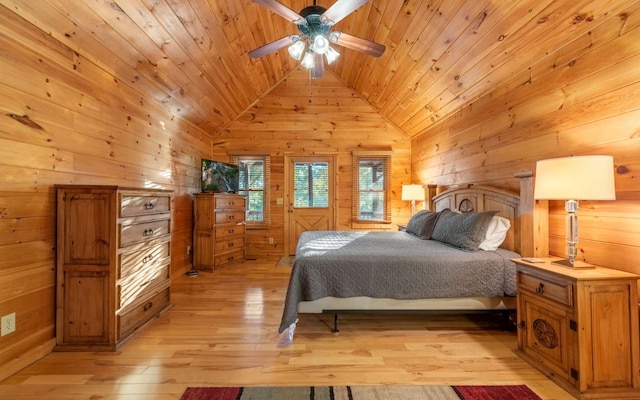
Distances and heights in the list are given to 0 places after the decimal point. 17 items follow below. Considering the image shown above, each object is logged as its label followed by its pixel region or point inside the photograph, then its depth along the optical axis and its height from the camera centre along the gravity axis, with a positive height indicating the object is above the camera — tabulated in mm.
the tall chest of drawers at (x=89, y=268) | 2008 -473
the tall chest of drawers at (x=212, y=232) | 4250 -437
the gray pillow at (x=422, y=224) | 3287 -267
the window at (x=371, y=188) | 5277 +319
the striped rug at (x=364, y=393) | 1548 -1132
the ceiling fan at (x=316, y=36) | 2015 +1463
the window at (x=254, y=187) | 5297 +355
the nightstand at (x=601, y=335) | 1514 -768
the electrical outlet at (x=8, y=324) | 1700 -768
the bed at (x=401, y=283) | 2207 -663
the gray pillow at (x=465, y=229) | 2455 -262
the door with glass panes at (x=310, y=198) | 5293 +103
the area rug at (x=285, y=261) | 4562 -1035
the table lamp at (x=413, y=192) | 4473 +190
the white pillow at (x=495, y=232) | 2502 -279
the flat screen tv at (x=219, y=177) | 4473 +495
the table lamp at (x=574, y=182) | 1537 +123
